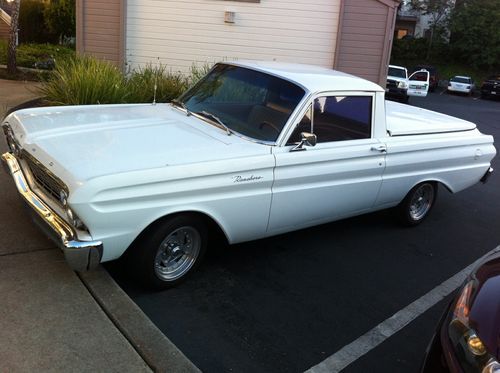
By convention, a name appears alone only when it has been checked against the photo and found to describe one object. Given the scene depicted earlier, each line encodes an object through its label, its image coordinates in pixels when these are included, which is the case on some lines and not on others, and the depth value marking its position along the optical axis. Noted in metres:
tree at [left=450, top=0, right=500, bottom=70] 40.97
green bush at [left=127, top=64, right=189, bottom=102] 8.24
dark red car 2.32
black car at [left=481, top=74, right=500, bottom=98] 32.91
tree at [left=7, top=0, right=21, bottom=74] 12.55
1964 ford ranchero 3.55
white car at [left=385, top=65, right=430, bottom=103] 23.69
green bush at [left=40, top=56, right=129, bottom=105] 7.73
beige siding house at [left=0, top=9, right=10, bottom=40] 20.61
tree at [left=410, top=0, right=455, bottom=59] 44.00
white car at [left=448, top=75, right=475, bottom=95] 33.38
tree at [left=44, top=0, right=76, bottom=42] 20.97
